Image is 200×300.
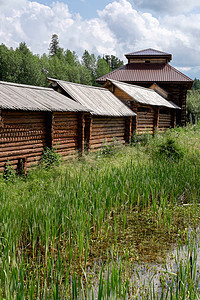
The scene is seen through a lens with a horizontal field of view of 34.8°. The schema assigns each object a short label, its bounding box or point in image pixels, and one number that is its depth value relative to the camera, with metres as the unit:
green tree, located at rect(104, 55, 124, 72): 81.22
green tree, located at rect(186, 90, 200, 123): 32.25
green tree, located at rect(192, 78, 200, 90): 118.74
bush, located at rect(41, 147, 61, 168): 10.24
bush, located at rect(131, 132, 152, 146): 16.11
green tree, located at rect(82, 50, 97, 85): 72.81
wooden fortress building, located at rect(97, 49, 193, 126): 23.48
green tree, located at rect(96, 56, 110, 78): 68.38
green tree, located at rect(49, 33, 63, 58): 77.19
